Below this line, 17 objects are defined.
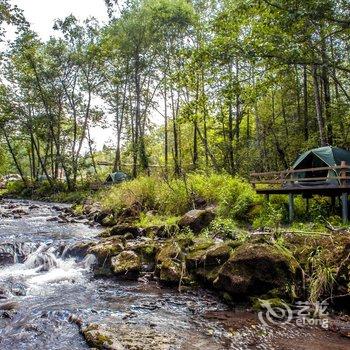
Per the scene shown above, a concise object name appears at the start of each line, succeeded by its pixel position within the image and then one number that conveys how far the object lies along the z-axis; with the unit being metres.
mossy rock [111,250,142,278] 8.77
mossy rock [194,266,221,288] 7.72
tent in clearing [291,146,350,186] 12.45
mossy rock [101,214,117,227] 16.33
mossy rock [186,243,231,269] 8.02
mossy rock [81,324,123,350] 5.23
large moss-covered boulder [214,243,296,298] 6.98
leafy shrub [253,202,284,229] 10.69
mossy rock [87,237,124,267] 9.66
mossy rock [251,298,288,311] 6.55
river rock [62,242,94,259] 10.75
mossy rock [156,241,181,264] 8.74
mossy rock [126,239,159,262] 9.64
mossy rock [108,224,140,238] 12.78
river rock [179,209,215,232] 11.75
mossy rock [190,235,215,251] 8.87
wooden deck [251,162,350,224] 10.10
